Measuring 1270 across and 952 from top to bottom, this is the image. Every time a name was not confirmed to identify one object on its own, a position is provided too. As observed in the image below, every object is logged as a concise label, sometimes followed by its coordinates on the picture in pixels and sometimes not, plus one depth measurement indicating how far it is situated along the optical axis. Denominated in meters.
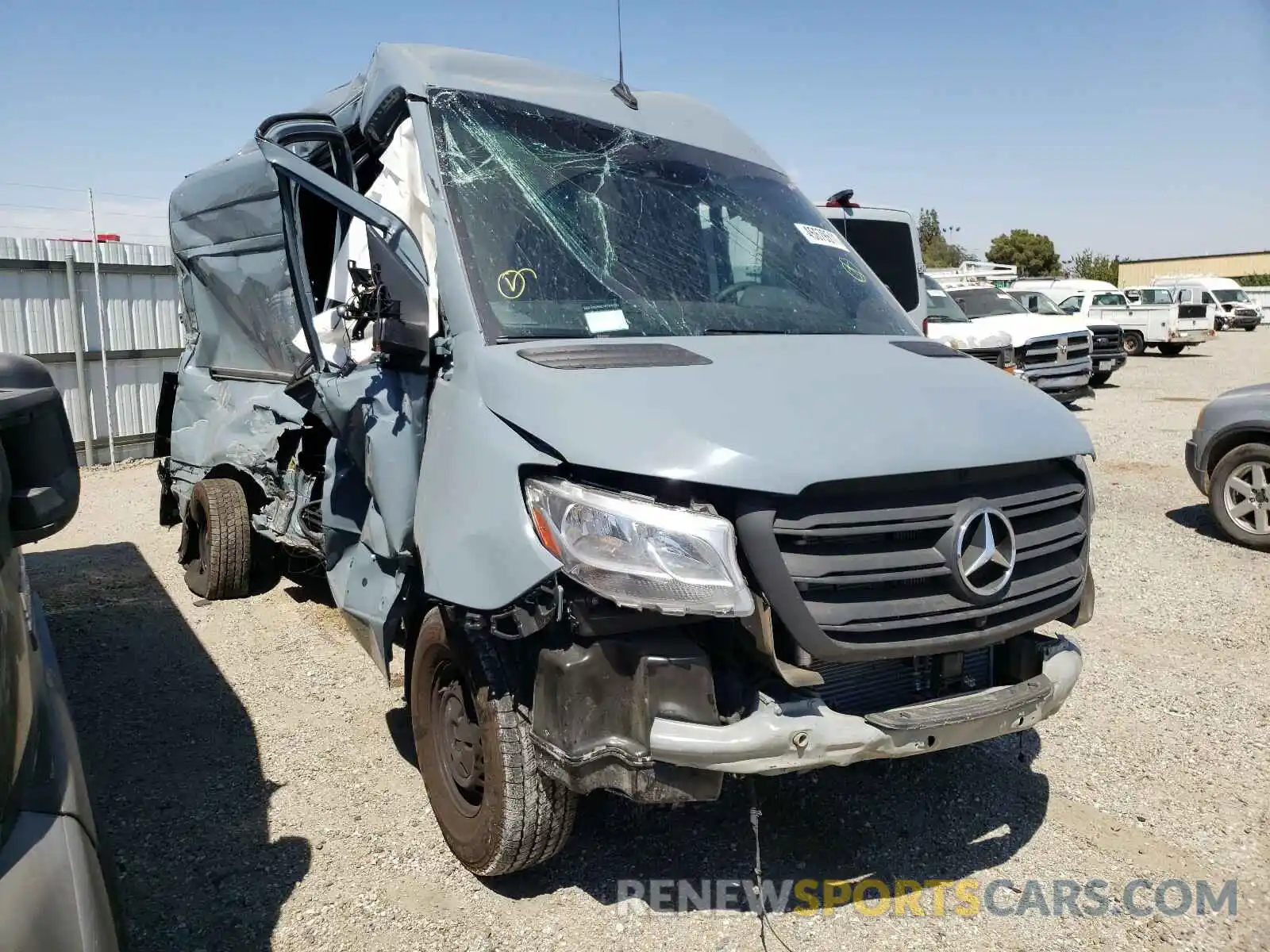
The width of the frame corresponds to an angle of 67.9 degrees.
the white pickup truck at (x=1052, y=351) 14.72
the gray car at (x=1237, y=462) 7.25
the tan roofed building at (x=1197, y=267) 66.69
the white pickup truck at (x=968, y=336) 14.12
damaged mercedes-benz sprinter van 2.54
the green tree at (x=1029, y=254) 64.44
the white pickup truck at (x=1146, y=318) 26.14
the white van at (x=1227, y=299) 36.22
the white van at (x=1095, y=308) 18.64
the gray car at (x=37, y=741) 1.70
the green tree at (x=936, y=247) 61.28
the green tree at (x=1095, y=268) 66.50
